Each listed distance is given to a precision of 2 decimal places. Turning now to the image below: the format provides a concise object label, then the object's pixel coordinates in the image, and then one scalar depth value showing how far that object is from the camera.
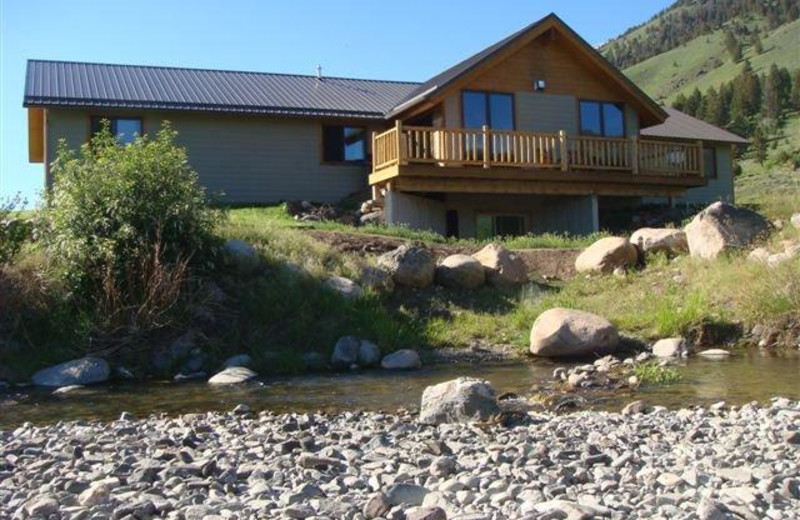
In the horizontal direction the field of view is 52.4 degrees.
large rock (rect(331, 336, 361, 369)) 12.08
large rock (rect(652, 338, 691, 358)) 11.89
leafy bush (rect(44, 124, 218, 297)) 12.51
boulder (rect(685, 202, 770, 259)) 15.45
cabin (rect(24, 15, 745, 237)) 20.28
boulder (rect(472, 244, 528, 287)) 15.17
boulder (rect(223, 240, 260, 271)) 14.04
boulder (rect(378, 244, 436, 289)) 14.54
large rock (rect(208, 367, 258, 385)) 10.82
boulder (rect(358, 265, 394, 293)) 14.18
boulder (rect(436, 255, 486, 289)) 14.79
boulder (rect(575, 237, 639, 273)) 15.98
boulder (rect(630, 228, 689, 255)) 16.44
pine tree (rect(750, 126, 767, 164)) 46.56
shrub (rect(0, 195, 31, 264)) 12.82
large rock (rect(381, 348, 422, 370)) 11.81
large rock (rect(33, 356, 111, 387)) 10.96
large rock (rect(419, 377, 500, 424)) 7.39
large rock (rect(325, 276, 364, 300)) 13.67
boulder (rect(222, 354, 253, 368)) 11.81
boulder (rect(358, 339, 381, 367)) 12.16
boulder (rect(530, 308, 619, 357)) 11.96
